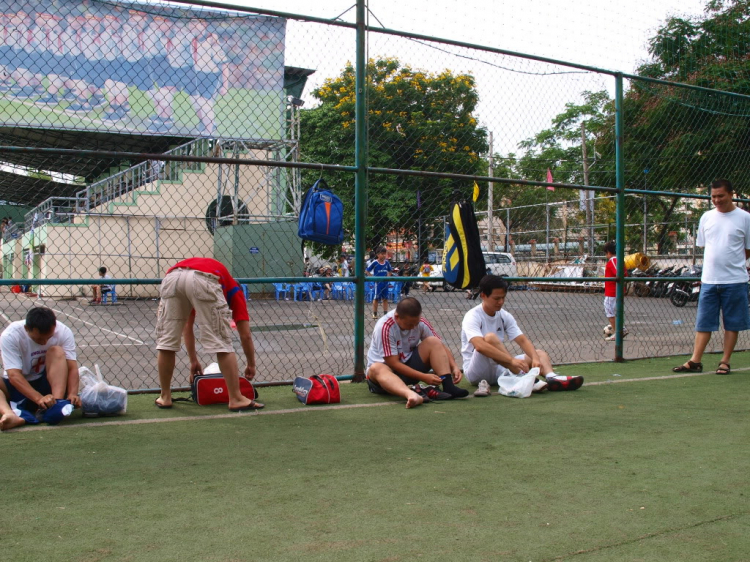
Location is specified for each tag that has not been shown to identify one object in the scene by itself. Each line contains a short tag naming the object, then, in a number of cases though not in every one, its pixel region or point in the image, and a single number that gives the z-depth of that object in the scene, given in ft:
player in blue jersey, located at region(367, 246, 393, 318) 23.25
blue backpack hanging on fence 20.01
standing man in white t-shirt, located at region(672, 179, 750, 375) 22.94
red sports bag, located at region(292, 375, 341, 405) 17.79
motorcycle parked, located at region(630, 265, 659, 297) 53.83
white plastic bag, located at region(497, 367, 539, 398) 18.75
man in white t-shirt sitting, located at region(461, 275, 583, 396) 19.48
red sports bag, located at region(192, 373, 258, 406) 17.66
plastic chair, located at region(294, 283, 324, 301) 28.32
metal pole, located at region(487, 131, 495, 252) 25.89
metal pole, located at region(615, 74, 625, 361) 24.99
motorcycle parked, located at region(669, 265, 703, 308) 56.44
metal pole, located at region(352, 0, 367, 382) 20.79
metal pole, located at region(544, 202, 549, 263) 30.60
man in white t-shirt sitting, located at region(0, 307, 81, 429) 15.10
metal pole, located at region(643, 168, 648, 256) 28.37
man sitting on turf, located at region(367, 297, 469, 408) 18.26
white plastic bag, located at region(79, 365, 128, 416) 15.85
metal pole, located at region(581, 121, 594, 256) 33.24
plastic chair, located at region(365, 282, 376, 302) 28.11
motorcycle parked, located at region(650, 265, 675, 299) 55.31
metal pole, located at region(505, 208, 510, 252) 30.05
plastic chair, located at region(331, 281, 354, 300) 25.11
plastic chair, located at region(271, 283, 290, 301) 26.66
